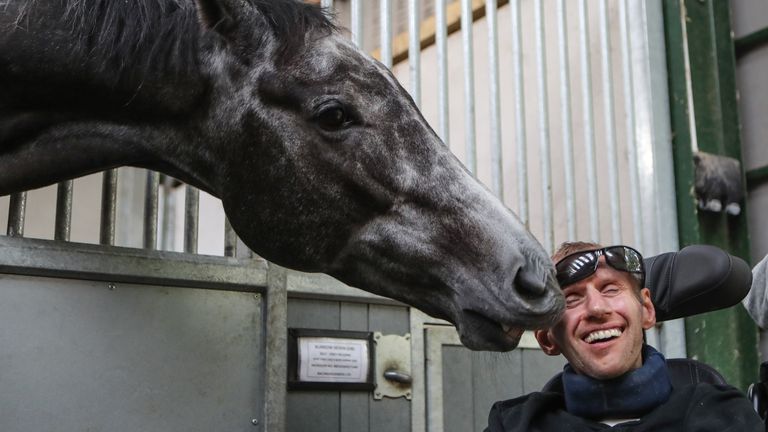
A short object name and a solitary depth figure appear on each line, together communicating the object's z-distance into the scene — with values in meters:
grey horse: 1.33
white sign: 1.77
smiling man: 1.25
